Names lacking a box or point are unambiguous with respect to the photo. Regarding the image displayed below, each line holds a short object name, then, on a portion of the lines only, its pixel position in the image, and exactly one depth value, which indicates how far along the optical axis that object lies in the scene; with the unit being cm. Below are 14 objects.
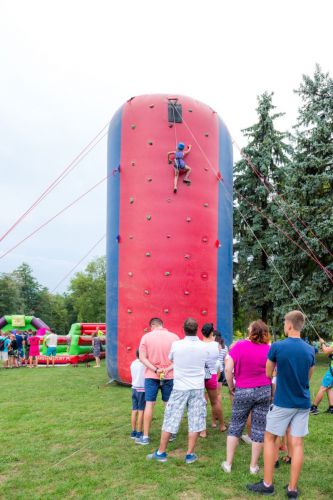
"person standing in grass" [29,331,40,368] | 1510
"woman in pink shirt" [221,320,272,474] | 439
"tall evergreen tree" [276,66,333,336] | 1496
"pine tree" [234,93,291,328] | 1823
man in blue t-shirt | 383
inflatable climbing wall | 906
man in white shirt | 475
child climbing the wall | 923
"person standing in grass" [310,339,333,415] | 674
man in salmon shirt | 538
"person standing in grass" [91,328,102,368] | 1454
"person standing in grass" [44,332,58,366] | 1541
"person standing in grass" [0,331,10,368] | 1480
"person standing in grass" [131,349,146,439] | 559
